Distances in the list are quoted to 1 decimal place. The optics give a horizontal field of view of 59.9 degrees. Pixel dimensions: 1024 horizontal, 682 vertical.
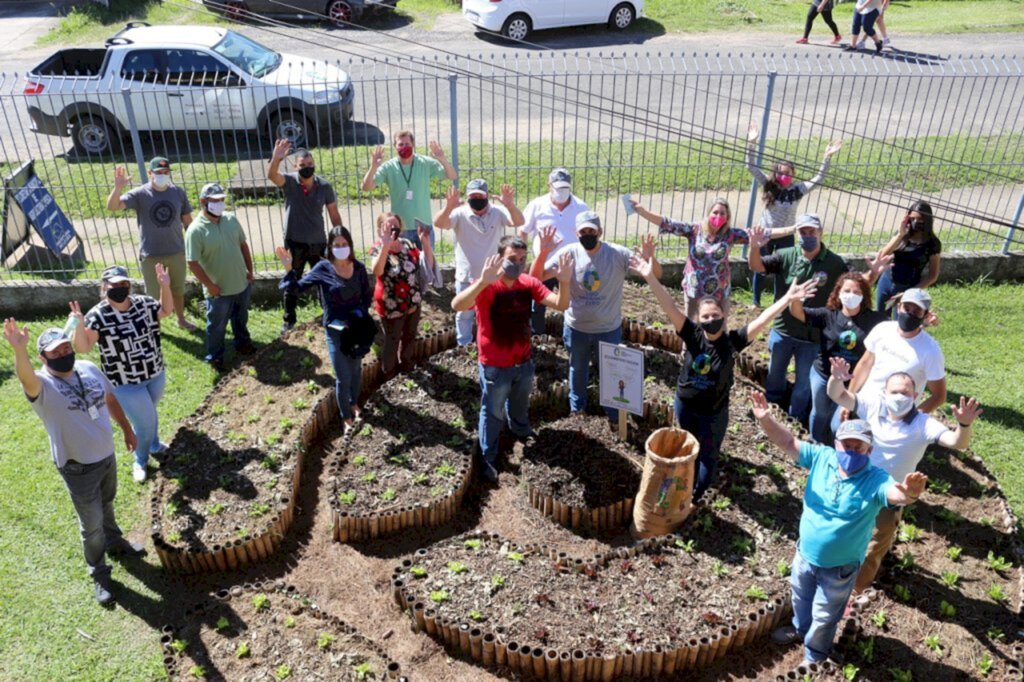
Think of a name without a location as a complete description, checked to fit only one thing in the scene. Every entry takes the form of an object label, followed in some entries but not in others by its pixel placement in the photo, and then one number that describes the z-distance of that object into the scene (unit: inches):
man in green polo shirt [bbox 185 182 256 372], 336.8
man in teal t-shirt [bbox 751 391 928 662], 200.8
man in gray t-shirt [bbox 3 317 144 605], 229.0
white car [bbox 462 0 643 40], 809.5
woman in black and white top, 270.5
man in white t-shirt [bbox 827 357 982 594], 217.5
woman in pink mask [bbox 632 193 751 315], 321.1
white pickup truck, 552.7
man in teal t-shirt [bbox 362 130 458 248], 369.7
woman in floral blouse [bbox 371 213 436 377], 309.0
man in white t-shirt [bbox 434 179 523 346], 327.9
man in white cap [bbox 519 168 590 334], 333.4
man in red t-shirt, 270.4
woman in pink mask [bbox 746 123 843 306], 371.6
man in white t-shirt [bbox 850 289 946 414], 247.1
